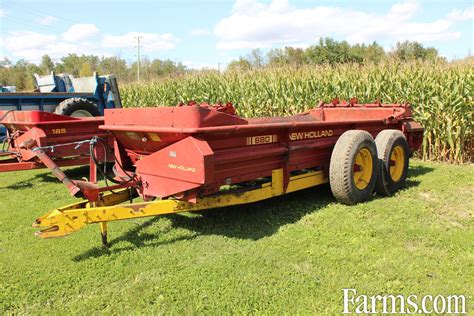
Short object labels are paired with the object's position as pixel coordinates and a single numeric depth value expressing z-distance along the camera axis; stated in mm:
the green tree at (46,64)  67438
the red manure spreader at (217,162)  3924
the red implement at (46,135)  6863
